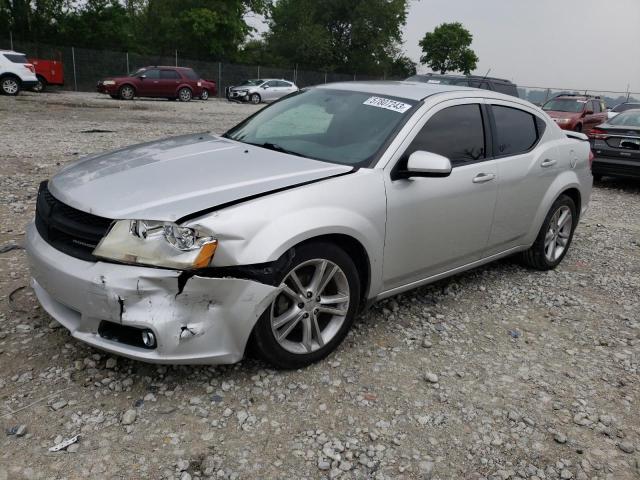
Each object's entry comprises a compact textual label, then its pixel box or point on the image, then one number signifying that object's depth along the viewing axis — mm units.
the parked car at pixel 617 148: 9266
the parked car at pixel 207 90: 26484
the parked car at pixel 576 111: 14875
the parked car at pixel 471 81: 13695
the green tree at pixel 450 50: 57250
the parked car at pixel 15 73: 19938
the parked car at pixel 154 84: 23531
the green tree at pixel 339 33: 47594
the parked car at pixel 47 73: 23828
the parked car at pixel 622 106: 18669
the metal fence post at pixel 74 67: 29734
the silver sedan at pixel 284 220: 2562
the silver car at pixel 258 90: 28859
